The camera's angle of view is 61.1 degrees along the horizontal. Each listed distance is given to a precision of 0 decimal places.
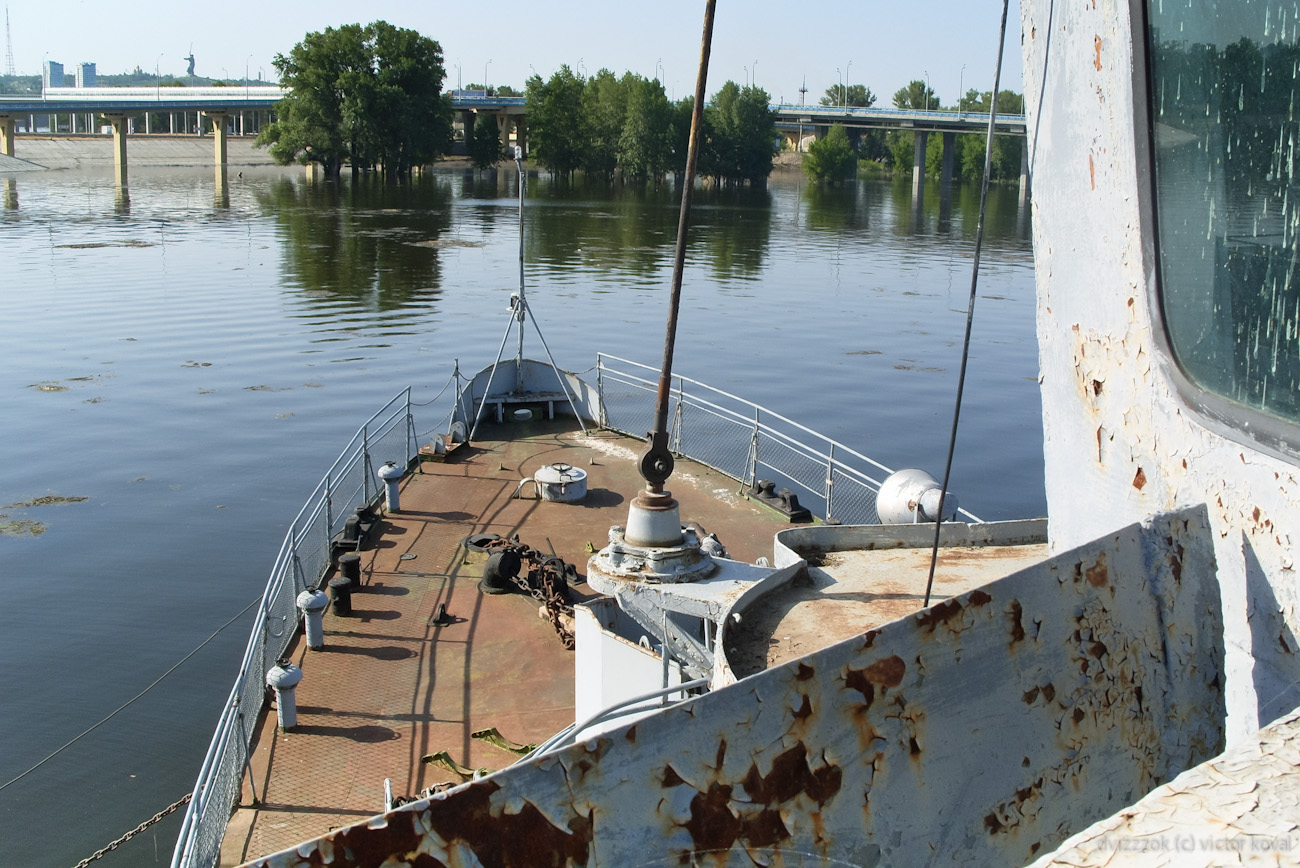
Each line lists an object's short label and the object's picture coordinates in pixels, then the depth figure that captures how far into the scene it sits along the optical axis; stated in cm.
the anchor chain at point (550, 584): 1367
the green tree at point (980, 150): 10125
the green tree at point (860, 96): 19062
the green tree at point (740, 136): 12850
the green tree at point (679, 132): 12788
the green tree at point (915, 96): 17459
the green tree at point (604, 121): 13100
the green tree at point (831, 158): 14275
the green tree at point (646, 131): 12750
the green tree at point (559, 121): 13262
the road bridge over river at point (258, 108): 10988
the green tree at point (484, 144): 14125
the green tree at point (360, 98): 10512
